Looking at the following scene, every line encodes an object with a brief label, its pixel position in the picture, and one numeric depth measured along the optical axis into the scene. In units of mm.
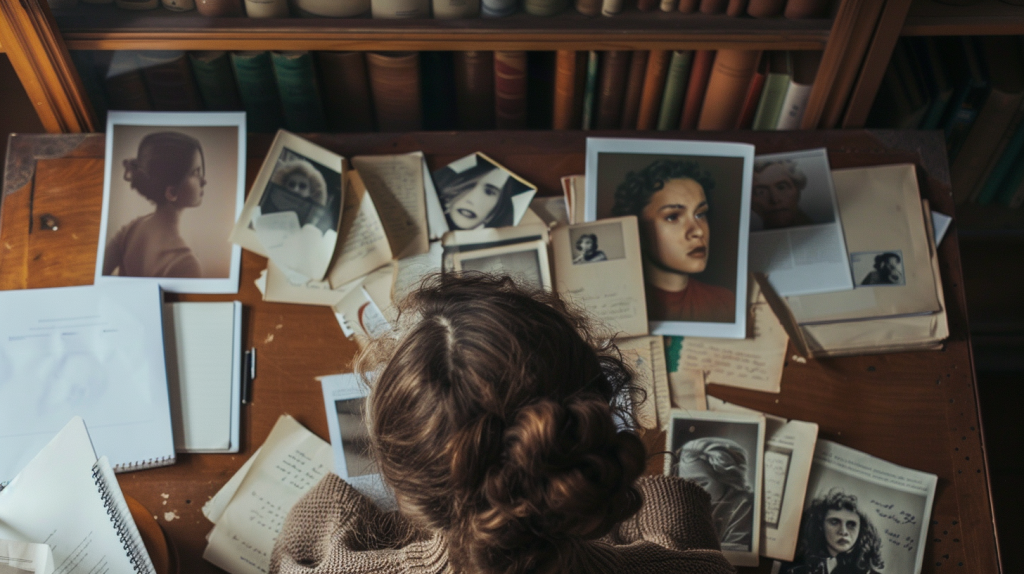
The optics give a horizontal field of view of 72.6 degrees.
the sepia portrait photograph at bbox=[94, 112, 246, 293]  950
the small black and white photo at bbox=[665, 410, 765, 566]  880
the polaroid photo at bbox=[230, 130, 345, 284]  955
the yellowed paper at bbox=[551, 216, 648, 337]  946
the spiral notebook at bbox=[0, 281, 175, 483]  874
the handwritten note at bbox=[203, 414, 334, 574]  854
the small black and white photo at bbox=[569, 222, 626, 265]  965
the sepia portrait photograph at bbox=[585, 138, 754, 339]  958
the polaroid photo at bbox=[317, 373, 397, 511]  888
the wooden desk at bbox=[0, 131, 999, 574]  876
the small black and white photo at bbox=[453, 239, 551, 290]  950
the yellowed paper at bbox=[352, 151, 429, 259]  974
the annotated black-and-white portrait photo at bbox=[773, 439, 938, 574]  871
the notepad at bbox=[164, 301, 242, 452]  896
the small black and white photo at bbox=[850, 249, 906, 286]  970
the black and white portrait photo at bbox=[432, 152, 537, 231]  984
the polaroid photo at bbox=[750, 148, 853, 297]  974
